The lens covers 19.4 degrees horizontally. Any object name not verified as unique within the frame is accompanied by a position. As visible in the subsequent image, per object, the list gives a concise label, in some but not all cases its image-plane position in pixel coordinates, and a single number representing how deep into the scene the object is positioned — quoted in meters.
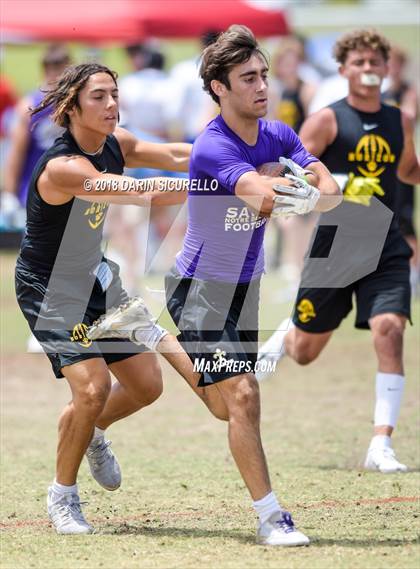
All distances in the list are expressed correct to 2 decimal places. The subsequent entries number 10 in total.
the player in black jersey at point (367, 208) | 7.30
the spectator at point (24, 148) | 12.02
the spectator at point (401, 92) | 13.24
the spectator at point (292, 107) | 14.98
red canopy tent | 17.53
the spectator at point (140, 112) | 14.47
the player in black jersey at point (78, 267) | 5.71
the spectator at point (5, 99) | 18.69
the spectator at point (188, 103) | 15.07
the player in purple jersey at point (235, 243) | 5.34
